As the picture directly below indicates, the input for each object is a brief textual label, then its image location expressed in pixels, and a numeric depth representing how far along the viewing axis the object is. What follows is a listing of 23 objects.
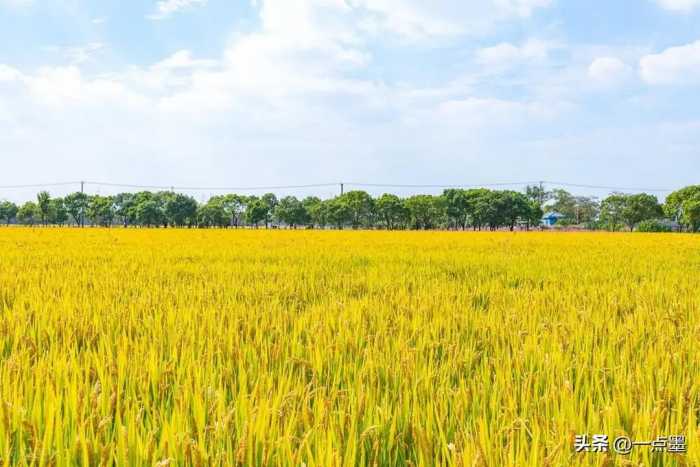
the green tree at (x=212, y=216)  102.31
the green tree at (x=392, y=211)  92.75
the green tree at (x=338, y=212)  91.62
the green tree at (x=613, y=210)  84.10
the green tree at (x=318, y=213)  96.38
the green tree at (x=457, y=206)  93.44
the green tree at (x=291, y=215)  99.94
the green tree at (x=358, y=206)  92.75
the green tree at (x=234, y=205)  111.06
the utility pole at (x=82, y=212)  104.24
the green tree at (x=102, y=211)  112.38
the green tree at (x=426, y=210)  92.00
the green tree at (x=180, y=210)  98.00
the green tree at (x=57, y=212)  107.94
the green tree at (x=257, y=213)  99.62
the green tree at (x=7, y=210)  121.06
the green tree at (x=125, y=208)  103.50
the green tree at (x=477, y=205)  87.88
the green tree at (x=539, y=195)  122.62
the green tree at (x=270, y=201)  106.12
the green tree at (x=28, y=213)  117.29
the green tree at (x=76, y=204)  112.23
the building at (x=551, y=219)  108.91
